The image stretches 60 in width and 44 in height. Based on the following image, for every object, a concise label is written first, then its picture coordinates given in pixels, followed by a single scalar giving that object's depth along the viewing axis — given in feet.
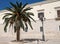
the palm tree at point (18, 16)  20.95
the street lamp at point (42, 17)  26.09
